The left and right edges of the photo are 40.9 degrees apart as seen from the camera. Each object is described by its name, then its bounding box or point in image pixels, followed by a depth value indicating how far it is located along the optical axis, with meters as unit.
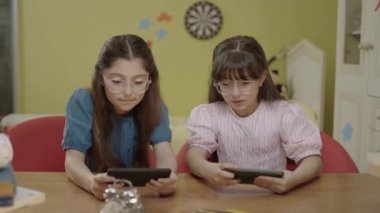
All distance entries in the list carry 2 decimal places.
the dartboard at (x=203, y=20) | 4.15
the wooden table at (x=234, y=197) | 1.00
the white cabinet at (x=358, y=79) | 2.84
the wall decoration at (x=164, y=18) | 4.19
